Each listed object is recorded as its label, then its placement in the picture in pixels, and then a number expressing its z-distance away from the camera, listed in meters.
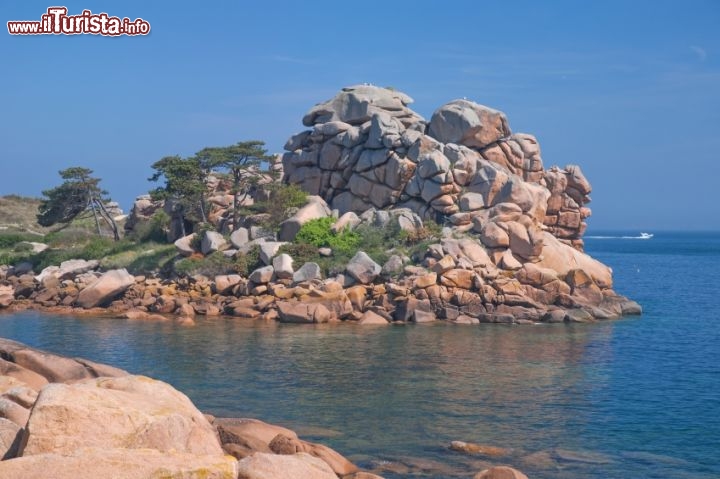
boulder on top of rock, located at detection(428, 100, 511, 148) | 51.75
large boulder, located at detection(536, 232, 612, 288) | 45.16
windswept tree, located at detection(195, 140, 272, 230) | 54.47
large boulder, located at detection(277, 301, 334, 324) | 40.03
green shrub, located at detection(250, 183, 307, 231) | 50.94
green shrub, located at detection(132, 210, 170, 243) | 58.28
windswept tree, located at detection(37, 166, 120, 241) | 57.97
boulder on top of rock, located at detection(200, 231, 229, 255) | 49.12
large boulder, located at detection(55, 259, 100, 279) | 51.16
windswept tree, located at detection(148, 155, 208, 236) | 53.38
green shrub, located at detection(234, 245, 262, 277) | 46.28
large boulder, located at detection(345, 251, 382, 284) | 43.12
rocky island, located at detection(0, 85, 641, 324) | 41.91
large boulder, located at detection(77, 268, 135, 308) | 45.44
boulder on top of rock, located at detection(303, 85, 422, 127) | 55.97
